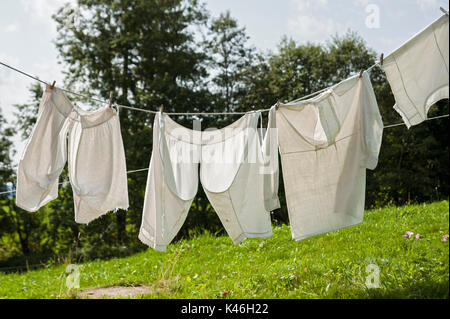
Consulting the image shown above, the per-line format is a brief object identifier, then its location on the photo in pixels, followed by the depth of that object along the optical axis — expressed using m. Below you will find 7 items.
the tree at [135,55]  10.41
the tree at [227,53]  11.03
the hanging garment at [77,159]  2.72
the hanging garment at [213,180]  2.85
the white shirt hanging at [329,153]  2.76
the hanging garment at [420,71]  2.49
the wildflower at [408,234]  4.22
